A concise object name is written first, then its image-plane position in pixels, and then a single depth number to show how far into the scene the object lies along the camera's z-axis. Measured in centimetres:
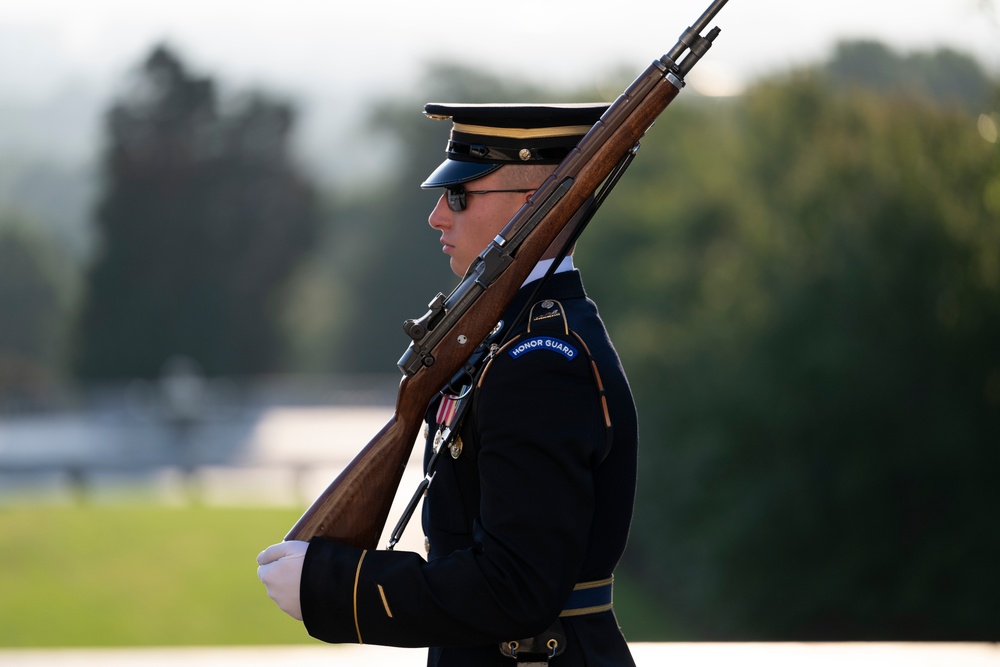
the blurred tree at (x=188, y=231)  4641
